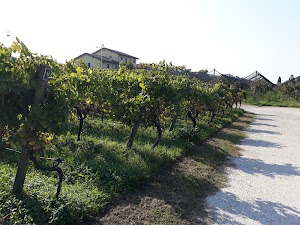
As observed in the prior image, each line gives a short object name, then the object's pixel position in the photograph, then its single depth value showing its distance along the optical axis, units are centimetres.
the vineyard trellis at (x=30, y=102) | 345
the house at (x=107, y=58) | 4328
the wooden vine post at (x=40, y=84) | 357
